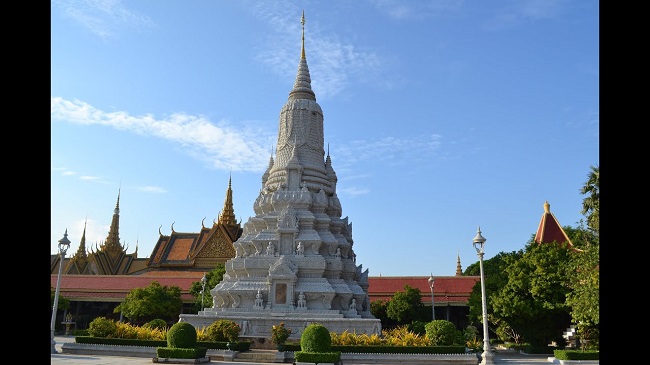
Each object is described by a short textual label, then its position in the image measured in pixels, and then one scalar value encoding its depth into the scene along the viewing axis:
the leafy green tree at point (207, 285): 44.97
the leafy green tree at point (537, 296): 29.03
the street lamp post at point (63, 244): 22.36
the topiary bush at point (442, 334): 24.06
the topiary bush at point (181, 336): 21.86
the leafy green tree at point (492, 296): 32.56
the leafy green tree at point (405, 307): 42.62
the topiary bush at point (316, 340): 20.30
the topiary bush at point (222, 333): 25.95
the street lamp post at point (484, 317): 20.27
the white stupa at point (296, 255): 29.48
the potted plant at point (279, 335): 25.52
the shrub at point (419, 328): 34.06
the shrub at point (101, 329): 26.00
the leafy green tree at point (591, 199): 22.94
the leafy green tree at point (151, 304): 42.54
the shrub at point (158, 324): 31.11
